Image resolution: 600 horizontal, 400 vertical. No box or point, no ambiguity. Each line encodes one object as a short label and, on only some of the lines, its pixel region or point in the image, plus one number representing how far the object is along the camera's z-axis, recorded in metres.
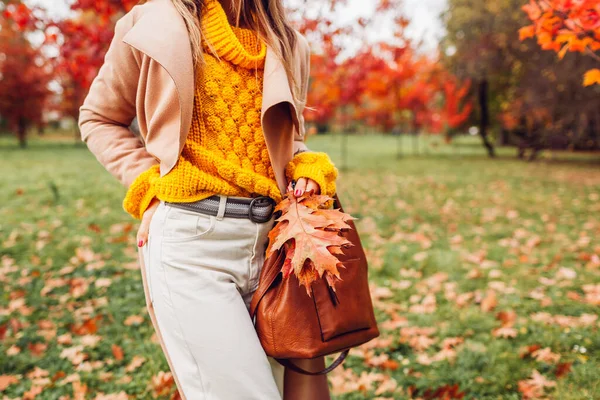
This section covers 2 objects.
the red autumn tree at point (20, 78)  21.52
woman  1.35
